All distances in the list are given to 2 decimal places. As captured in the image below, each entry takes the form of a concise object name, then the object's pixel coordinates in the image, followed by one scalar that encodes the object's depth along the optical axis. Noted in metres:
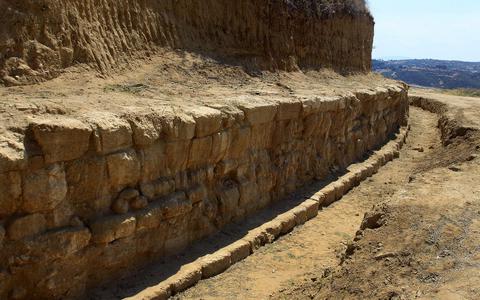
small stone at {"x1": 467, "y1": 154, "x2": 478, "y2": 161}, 11.11
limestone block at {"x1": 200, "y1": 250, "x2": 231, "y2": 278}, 6.77
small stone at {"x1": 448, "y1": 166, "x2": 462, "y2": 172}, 9.89
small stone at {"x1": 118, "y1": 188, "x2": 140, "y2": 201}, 6.02
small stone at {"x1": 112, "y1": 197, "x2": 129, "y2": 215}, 5.94
